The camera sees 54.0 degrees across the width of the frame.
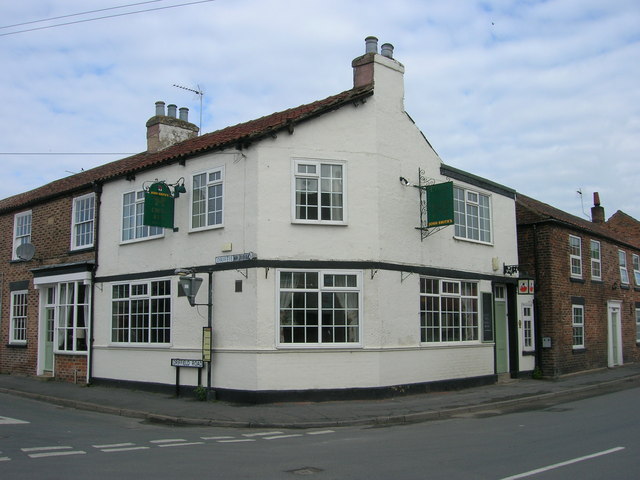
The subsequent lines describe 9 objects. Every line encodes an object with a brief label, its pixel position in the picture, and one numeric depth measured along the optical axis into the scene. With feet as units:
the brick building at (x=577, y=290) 70.38
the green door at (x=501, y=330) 66.08
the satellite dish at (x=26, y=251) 69.46
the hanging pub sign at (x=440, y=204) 53.11
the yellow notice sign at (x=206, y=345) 49.06
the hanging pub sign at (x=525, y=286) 65.92
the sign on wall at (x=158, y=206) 52.31
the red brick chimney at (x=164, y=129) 71.87
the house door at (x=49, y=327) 67.92
